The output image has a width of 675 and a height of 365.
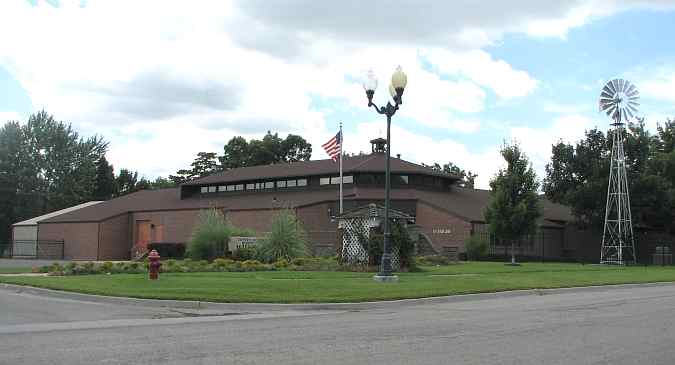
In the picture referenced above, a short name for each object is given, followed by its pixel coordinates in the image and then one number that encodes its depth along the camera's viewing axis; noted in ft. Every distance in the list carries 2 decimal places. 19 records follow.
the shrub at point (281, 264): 95.12
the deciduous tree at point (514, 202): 131.23
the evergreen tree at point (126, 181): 330.13
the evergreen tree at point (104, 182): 309.83
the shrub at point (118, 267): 88.45
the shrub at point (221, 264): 91.83
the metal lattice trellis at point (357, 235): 96.53
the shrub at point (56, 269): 86.02
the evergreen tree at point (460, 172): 318.00
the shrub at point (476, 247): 135.64
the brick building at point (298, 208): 151.94
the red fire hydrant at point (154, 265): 68.49
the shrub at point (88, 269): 86.36
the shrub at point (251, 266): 92.38
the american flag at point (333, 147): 143.23
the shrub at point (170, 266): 88.58
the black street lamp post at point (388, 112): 70.49
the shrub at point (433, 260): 111.14
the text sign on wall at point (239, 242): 113.29
